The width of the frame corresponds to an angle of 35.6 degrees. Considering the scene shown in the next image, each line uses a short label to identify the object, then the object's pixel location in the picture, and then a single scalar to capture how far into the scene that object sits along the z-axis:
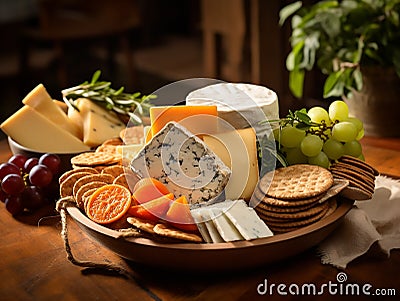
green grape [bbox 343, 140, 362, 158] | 1.25
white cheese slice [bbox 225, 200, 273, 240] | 1.03
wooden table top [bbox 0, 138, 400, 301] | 1.04
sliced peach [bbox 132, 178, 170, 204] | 1.12
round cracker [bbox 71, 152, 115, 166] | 1.31
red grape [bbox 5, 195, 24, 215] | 1.36
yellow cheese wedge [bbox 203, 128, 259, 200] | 1.15
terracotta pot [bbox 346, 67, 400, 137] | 1.73
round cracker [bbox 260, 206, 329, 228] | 1.05
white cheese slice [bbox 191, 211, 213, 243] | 1.04
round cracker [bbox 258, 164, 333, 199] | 1.06
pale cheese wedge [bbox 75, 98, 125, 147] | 1.53
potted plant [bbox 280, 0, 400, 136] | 1.73
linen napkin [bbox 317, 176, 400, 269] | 1.11
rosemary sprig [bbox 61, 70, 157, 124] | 1.61
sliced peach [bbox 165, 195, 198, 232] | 1.06
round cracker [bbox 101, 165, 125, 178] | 1.27
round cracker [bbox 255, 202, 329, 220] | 1.05
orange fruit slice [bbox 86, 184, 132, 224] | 1.11
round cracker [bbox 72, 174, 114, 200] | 1.20
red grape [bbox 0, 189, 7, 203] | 1.40
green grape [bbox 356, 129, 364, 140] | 1.32
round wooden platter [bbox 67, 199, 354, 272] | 1.01
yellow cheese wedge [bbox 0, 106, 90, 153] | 1.52
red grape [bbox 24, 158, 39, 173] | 1.43
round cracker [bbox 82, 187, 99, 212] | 1.16
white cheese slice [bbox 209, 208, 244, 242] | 1.02
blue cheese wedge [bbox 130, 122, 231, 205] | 1.13
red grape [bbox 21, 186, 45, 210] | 1.36
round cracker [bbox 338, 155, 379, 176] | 1.19
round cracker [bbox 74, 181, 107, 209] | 1.17
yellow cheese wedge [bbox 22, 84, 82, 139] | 1.58
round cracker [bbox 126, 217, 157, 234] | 1.03
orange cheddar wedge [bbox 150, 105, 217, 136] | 1.19
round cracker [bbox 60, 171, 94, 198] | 1.22
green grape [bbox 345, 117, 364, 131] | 1.30
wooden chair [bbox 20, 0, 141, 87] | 3.98
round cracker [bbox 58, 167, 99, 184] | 1.25
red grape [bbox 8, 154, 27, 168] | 1.46
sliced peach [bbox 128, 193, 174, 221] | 1.08
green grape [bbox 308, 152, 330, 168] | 1.21
